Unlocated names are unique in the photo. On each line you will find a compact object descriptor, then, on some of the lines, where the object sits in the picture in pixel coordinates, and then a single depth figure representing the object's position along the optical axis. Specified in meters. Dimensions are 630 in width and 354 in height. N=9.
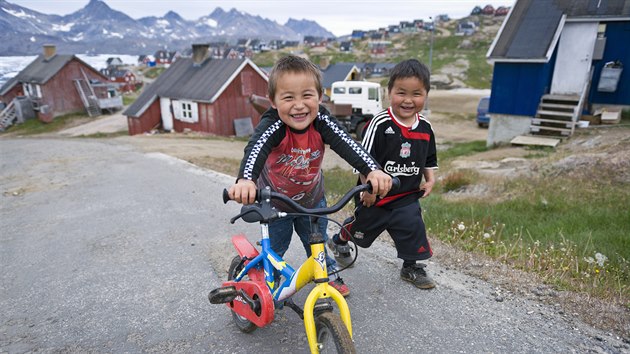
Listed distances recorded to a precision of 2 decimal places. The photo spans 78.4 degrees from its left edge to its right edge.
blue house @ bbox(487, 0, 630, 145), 14.16
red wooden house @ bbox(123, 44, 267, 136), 24.77
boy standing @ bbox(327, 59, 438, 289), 3.22
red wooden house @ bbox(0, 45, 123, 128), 36.81
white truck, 20.95
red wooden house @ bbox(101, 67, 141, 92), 62.81
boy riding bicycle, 2.47
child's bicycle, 2.13
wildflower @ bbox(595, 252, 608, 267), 3.80
